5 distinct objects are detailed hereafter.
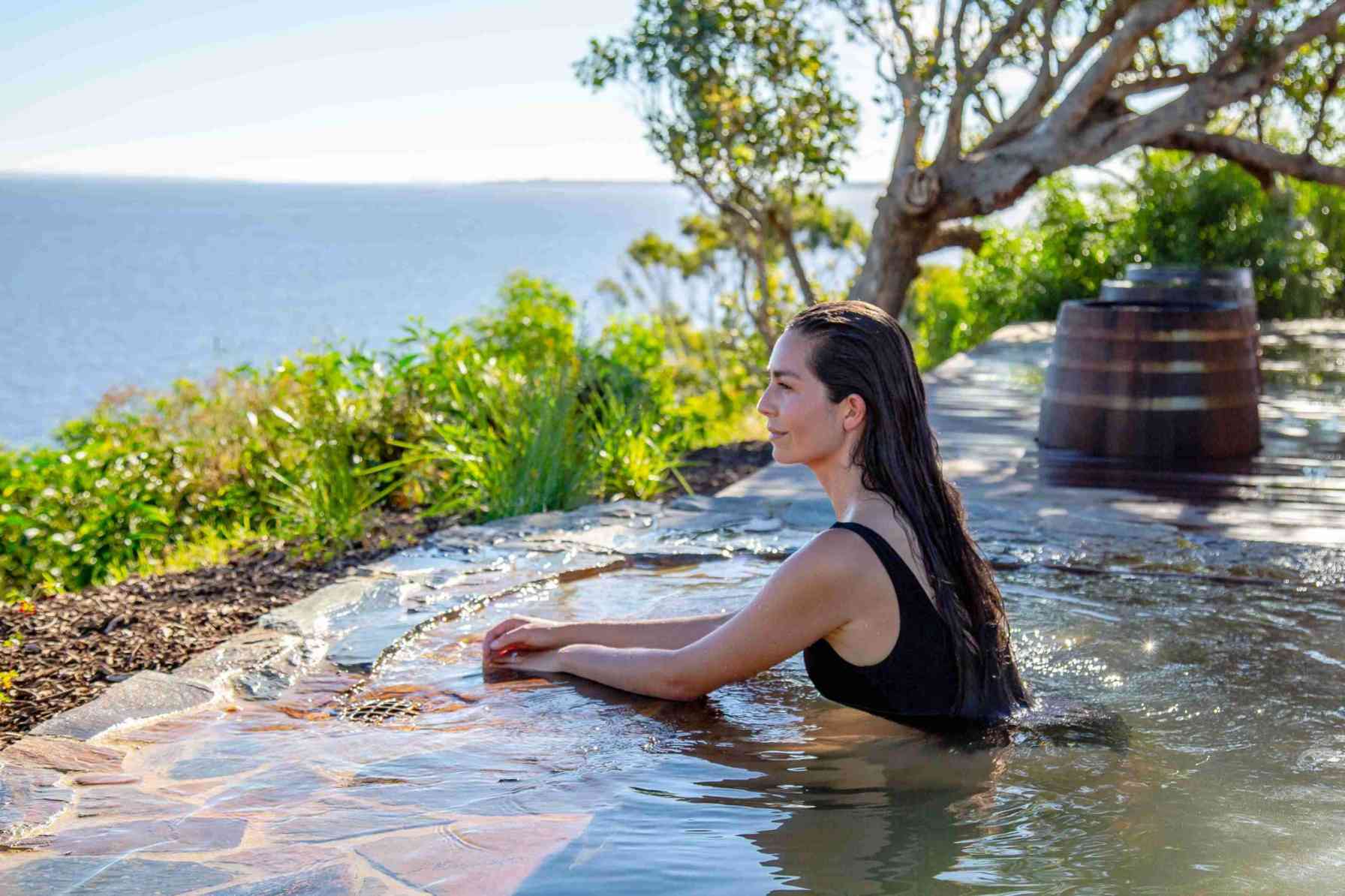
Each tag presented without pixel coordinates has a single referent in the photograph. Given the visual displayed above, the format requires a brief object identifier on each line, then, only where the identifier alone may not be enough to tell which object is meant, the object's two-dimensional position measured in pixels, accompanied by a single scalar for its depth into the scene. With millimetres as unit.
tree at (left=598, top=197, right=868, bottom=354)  12781
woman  3123
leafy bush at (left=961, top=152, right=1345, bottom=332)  13641
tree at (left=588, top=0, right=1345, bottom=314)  9758
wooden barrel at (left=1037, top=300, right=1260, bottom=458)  6582
